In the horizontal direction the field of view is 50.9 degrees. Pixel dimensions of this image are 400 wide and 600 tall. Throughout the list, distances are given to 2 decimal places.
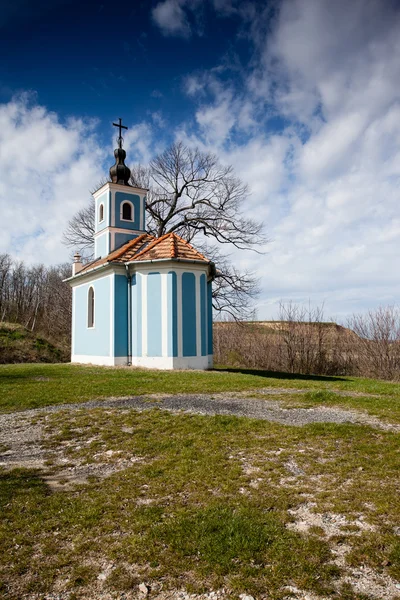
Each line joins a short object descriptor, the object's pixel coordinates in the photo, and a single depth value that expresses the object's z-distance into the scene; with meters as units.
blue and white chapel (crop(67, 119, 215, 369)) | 15.59
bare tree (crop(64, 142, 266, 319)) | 25.38
